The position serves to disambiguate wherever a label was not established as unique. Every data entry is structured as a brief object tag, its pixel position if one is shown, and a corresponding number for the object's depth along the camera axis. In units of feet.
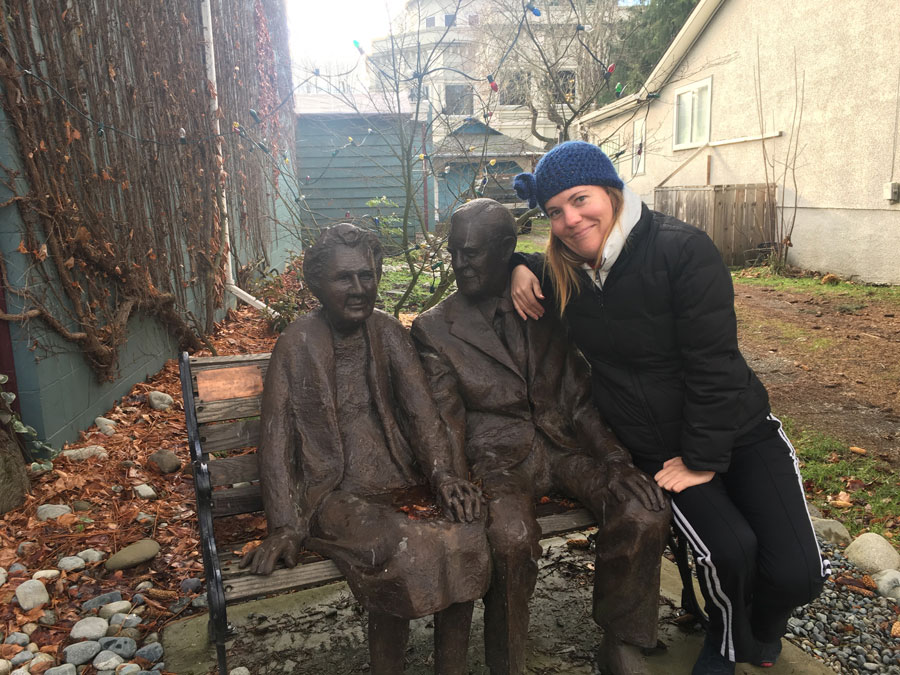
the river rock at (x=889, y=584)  10.57
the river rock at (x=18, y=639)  9.19
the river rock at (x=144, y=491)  13.14
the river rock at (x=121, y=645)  9.12
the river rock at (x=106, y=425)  14.74
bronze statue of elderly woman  7.34
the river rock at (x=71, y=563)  10.79
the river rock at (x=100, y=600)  10.00
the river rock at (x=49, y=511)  11.85
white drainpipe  23.59
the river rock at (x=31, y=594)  9.91
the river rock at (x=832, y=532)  12.13
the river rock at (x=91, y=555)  11.09
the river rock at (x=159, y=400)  16.62
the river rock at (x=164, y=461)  14.11
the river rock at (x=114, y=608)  9.90
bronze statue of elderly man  7.96
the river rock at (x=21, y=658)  8.84
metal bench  7.36
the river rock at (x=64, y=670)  8.60
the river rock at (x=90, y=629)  9.40
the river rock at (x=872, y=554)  11.20
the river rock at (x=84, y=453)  13.33
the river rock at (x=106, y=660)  8.82
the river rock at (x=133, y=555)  11.05
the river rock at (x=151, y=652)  9.11
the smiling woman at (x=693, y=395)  7.78
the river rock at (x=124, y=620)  9.75
